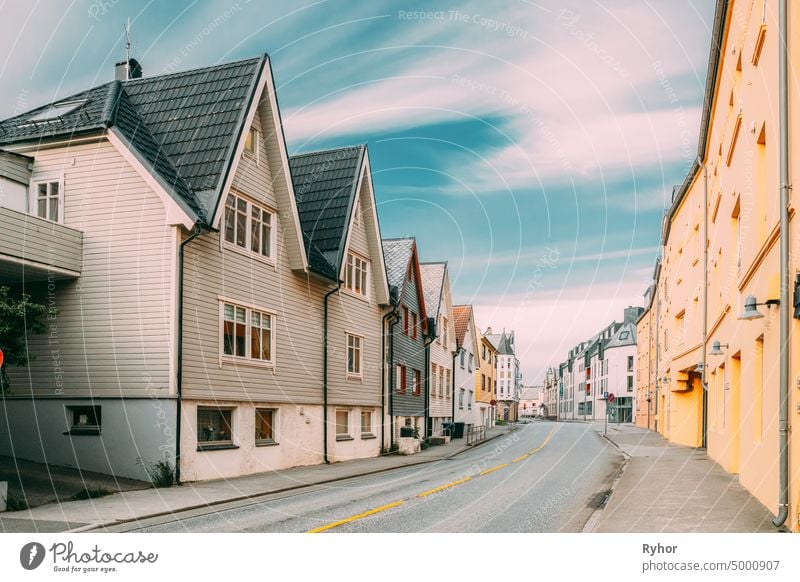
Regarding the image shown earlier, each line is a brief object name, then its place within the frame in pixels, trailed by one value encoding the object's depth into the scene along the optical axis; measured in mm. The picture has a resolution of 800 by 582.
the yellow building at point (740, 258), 9031
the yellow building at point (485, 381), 53959
